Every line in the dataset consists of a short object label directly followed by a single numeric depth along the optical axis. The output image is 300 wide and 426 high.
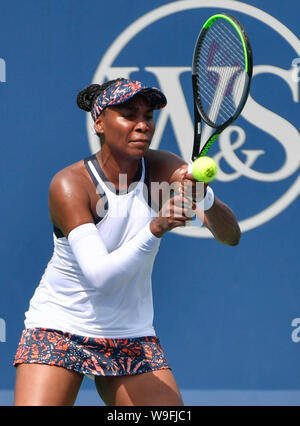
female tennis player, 6.08
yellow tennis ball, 5.50
